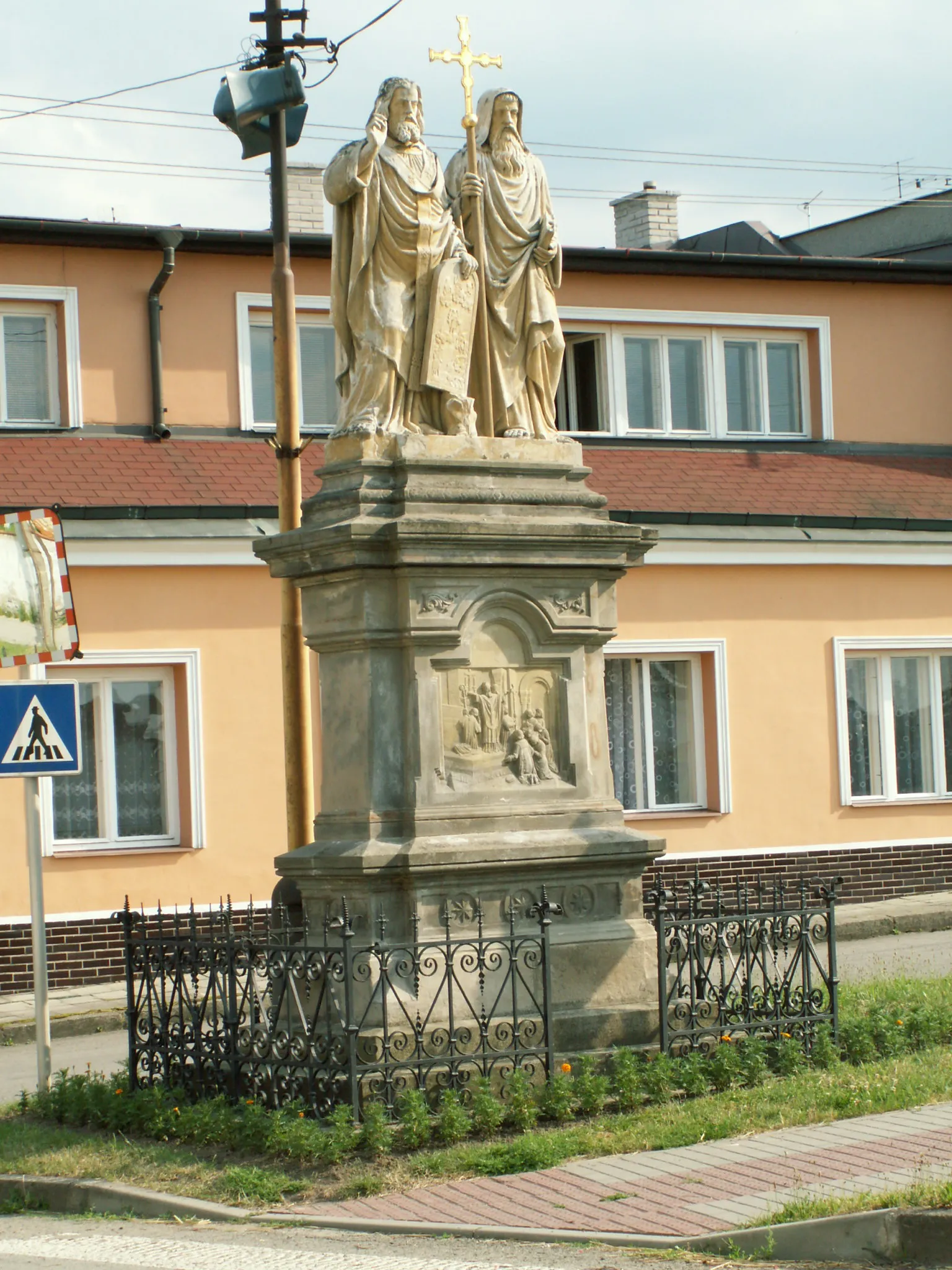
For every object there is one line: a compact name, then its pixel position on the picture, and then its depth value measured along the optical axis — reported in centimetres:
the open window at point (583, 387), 2047
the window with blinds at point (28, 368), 1797
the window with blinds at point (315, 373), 1923
